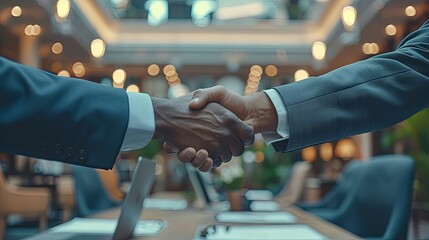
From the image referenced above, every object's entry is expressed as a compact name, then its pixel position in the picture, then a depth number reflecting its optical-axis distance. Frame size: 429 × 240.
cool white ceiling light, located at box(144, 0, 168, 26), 11.46
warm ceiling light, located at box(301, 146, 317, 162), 13.48
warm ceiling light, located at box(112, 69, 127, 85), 12.29
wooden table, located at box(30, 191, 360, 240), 1.54
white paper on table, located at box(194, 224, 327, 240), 1.43
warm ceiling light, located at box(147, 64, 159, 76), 12.79
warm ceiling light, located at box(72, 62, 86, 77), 11.54
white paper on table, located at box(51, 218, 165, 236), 1.58
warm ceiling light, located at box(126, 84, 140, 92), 13.24
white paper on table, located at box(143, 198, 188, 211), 2.83
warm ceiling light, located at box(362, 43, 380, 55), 9.47
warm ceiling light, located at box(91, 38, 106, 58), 9.84
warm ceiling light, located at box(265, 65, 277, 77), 12.80
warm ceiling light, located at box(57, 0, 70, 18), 6.98
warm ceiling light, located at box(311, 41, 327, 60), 9.74
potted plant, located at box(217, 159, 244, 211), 2.54
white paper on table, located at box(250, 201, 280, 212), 2.64
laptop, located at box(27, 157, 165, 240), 1.33
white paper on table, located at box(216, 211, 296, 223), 1.99
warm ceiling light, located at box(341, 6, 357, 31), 7.51
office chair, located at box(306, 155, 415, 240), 1.99
